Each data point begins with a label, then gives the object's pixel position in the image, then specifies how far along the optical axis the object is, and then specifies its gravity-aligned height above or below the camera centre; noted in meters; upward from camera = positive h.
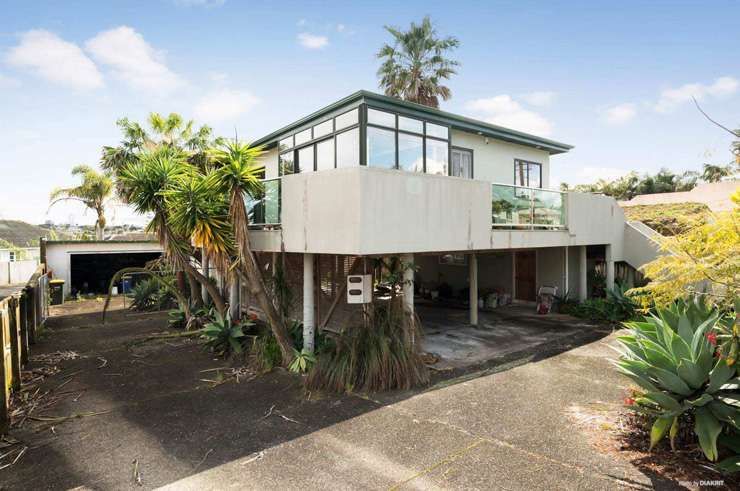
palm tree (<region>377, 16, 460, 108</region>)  23.03 +10.60
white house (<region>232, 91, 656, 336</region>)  7.50 +0.80
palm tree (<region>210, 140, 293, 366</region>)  8.14 +1.14
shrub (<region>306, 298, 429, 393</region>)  7.35 -2.16
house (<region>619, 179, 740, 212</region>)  22.16 +2.98
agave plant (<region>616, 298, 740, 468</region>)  4.55 -1.67
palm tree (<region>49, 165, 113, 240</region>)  26.53 +3.64
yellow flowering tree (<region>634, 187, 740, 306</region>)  5.65 -0.26
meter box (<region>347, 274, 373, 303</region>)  8.17 -0.90
